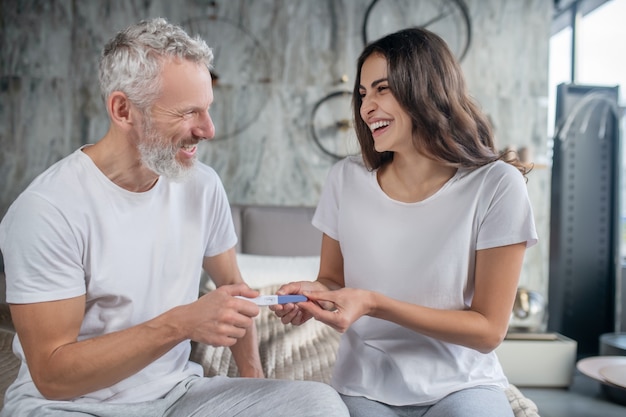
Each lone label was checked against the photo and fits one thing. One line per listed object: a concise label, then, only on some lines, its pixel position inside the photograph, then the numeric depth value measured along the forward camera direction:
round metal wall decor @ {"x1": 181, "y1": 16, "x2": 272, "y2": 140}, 3.67
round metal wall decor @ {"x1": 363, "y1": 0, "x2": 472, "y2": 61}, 3.76
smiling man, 1.16
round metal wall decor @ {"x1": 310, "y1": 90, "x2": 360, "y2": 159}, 3.73
